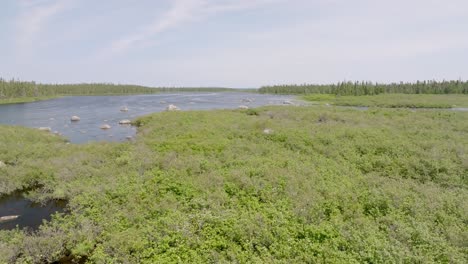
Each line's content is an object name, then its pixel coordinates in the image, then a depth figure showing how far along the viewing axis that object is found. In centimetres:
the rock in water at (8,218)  1130
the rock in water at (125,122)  3596
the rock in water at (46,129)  3027
